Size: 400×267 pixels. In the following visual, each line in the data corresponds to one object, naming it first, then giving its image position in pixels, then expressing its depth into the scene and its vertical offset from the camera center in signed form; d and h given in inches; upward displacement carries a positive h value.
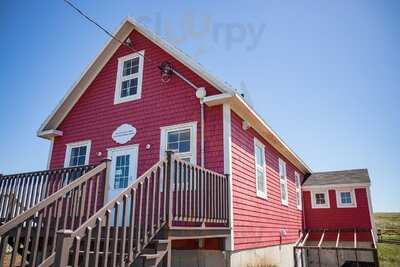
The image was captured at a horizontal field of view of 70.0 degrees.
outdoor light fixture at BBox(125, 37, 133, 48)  381.0 +217.8
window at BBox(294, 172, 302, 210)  620.8 +55.5
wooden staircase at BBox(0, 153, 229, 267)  129.2 -0.9
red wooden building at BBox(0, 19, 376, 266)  169.3 +51.6
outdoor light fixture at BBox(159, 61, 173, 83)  336.8 +161.0
